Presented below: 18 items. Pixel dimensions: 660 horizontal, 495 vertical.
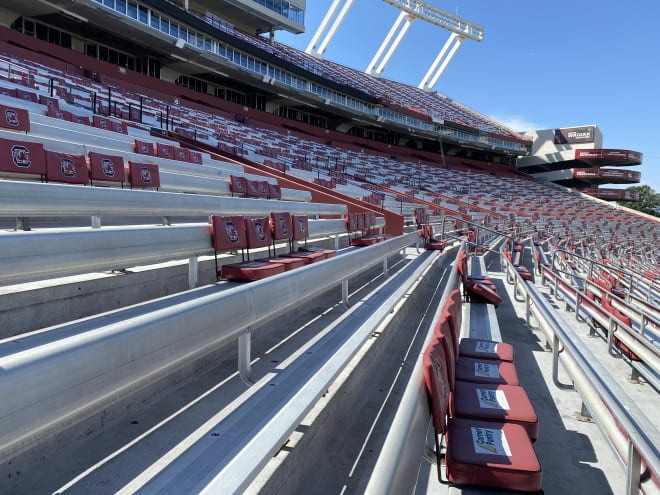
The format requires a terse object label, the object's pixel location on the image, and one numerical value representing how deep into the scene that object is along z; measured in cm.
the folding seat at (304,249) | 466
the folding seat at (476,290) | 515
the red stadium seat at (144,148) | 744
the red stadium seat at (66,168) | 441
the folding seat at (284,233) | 419
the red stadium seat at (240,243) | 352
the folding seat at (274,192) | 845
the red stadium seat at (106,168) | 499
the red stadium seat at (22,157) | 401
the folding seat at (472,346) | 271
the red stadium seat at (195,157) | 870
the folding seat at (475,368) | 226
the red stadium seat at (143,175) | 550
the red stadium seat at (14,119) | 549
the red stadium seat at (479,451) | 167
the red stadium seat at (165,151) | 797
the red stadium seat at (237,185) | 726
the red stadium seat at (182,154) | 841
